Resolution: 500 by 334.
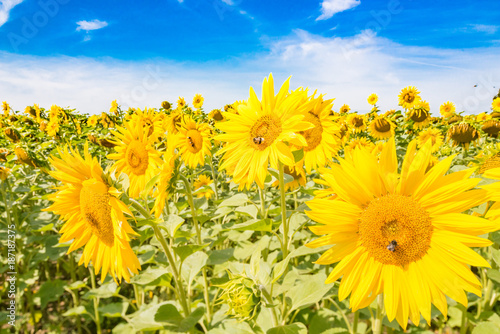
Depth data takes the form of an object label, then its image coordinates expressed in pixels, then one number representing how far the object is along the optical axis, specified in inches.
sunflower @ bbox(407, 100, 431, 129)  252.5
